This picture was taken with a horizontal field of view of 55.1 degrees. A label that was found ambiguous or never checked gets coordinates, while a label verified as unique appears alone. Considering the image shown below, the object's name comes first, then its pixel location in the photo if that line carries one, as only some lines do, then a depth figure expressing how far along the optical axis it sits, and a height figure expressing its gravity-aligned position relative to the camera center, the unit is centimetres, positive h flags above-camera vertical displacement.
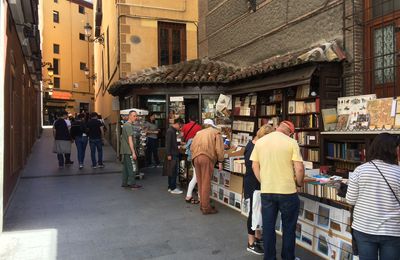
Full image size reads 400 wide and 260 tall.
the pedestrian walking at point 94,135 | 1240 -27
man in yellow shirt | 426 -65
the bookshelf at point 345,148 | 692 -47
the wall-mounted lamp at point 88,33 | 1894 +474
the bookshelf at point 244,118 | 1091 +21
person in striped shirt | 312 -65
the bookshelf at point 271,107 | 960 +47
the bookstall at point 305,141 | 475 -41
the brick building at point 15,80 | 645 +112
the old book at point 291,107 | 900 +42
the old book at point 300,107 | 867 +40
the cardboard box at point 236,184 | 704 -110
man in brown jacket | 690 -57
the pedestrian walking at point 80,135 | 1304 -29
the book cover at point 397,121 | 629 +5
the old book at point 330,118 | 780 +13
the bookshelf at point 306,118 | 822 +16
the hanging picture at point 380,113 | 647 +19
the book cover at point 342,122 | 746 +4
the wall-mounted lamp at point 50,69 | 2220 +343
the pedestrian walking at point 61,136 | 1280 -30
